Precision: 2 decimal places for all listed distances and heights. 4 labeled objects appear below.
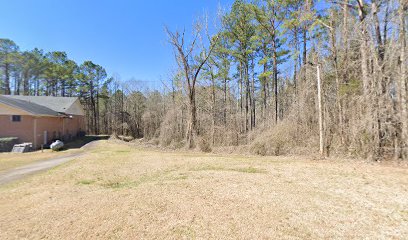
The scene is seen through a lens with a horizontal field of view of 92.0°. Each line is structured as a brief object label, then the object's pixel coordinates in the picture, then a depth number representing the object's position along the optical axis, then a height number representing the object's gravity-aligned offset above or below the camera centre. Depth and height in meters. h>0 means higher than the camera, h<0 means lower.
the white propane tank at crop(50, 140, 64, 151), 14.32 -1.52
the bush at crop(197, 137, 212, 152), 12.77 -1.38
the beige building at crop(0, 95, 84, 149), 15.78 +0.55
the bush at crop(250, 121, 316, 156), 9.82 -0.95
